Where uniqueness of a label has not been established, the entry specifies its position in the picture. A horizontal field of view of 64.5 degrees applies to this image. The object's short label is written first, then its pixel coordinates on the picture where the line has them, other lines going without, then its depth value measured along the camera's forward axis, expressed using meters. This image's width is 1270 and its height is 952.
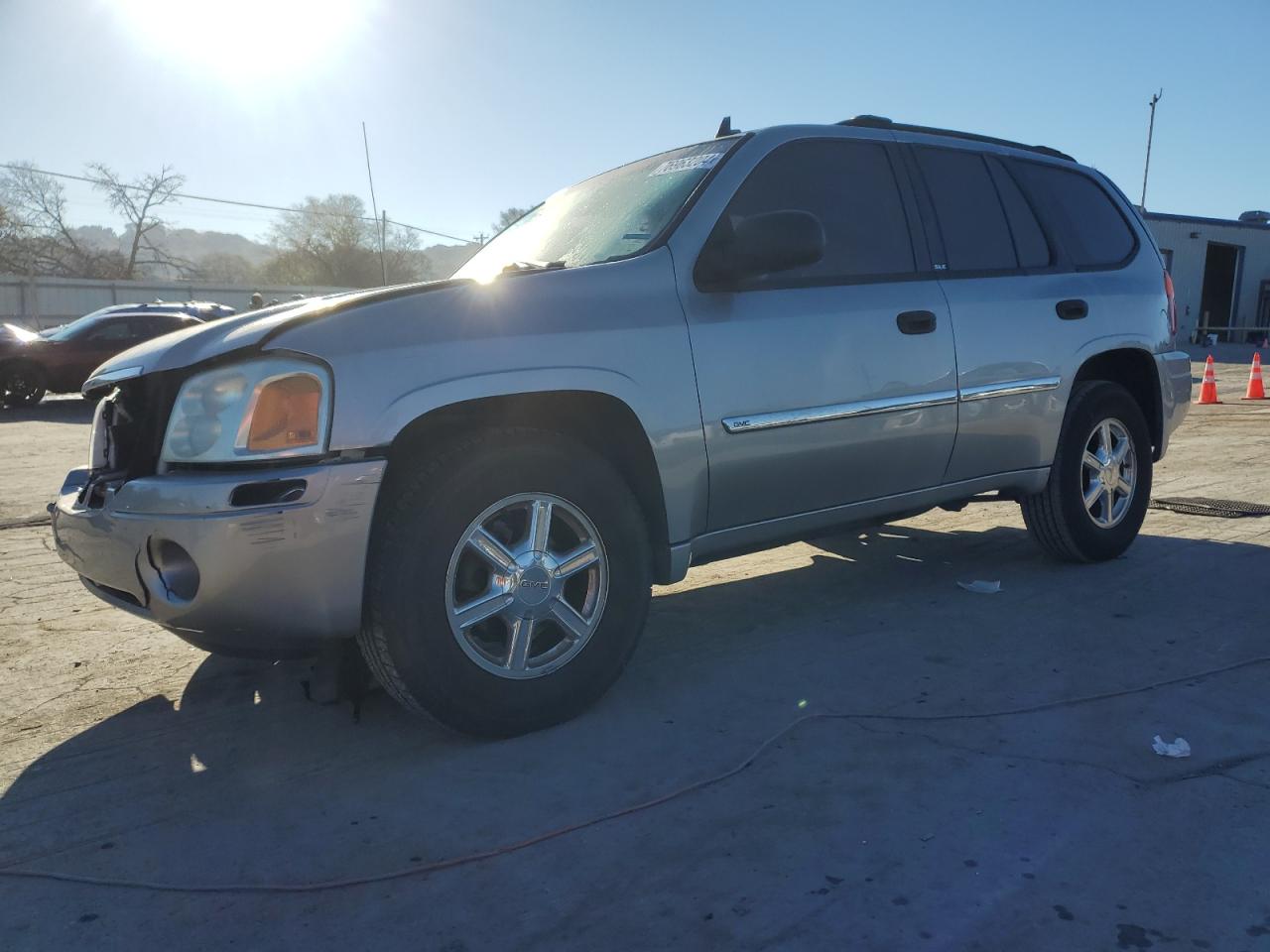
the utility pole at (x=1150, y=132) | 57.72
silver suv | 2.58
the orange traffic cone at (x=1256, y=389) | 14.31
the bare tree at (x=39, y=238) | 48.19
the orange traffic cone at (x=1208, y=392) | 13.73
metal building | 40.44
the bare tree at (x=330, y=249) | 50.88
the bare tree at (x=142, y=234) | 50.09
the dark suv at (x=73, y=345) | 15.02
